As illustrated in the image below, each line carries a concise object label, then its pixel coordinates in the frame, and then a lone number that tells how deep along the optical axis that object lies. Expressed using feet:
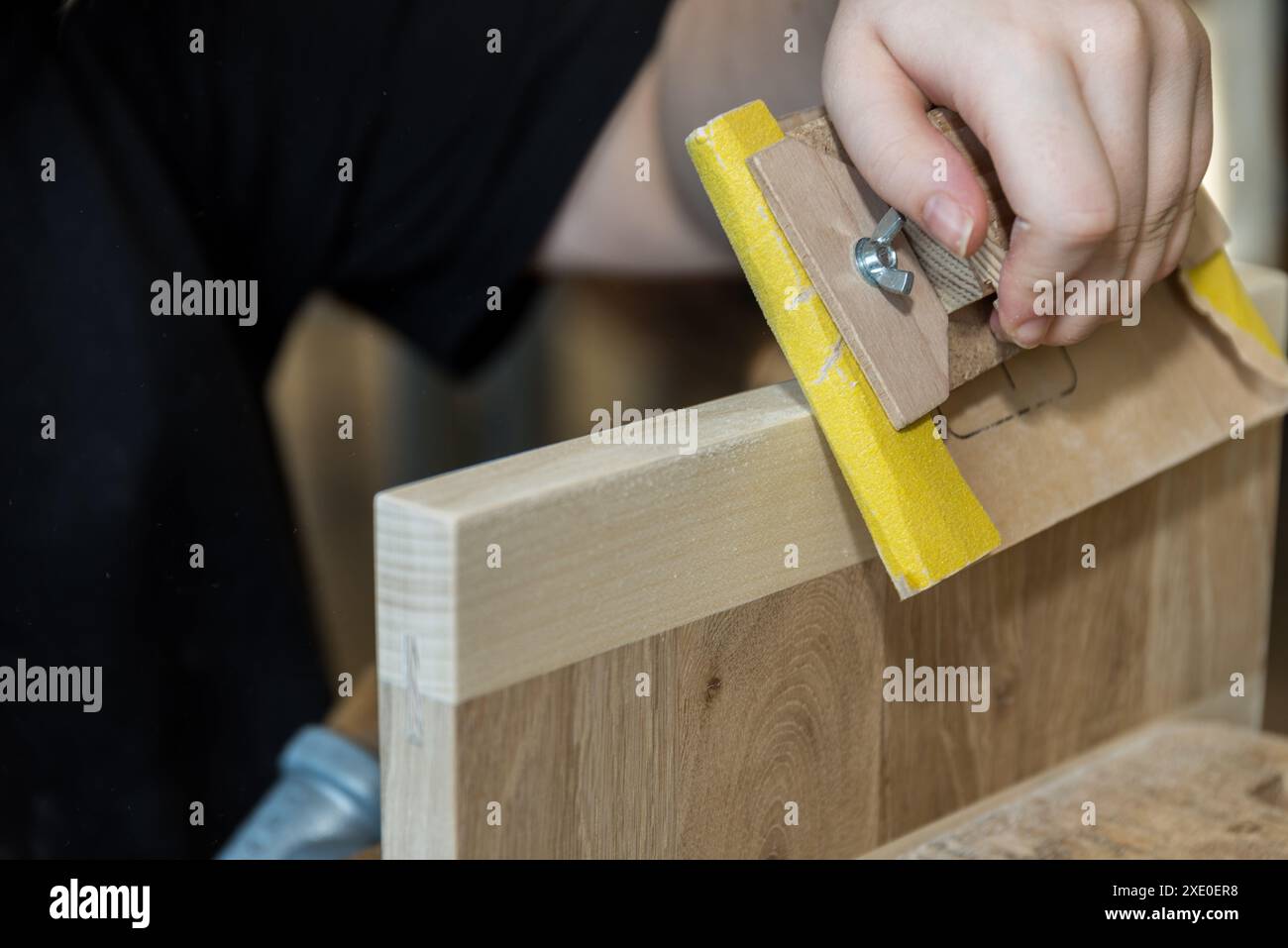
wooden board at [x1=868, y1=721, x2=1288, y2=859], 1.55
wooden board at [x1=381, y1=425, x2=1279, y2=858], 1.19
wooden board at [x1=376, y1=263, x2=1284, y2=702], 1.11
